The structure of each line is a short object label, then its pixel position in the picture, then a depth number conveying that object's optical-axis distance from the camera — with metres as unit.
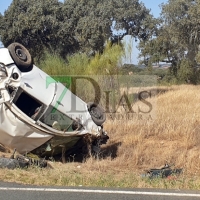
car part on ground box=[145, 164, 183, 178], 7.04
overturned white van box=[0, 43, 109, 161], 7.79
